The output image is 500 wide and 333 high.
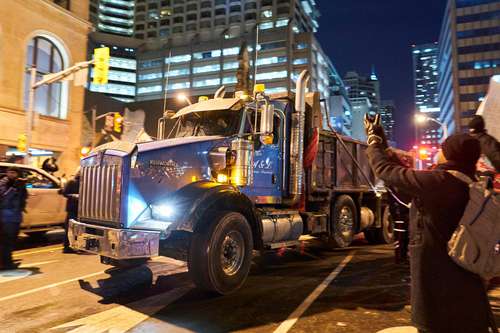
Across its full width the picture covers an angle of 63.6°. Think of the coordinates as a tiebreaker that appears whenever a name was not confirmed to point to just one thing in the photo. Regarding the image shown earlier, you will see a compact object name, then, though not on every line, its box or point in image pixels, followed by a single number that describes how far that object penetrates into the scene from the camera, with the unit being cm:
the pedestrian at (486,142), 310
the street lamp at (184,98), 867
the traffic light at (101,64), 1559
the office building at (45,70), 2064
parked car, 990
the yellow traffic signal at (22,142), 1747
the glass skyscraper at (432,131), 17358
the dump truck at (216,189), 533
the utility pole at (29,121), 1652
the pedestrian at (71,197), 862
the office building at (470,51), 9356
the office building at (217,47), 10162
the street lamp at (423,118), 2768
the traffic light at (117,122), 2077
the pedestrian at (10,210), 713
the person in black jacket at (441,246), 233
